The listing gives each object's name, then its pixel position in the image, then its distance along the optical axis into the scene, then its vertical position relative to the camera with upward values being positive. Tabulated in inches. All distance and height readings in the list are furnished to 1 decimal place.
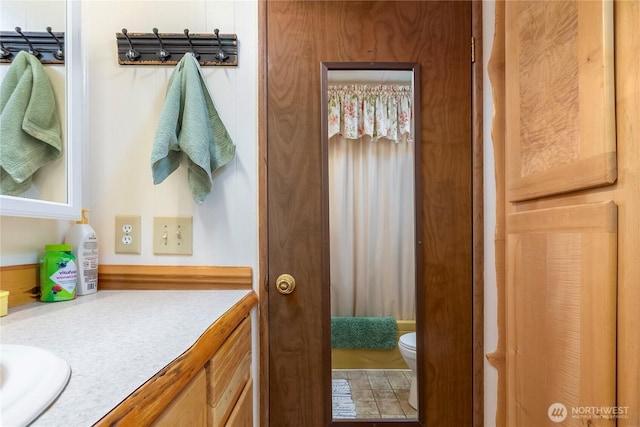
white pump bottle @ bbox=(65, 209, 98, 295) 35.4 -4.8
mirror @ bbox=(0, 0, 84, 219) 30.1 +13.2
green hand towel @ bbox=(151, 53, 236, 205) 36.0 +9.9
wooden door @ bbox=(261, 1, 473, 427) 41.6 +6.8
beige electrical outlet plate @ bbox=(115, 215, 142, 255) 41.3 -3.3
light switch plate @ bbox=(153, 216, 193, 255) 41.4 -3.6
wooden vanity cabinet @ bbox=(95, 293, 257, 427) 14.7 -12.6
